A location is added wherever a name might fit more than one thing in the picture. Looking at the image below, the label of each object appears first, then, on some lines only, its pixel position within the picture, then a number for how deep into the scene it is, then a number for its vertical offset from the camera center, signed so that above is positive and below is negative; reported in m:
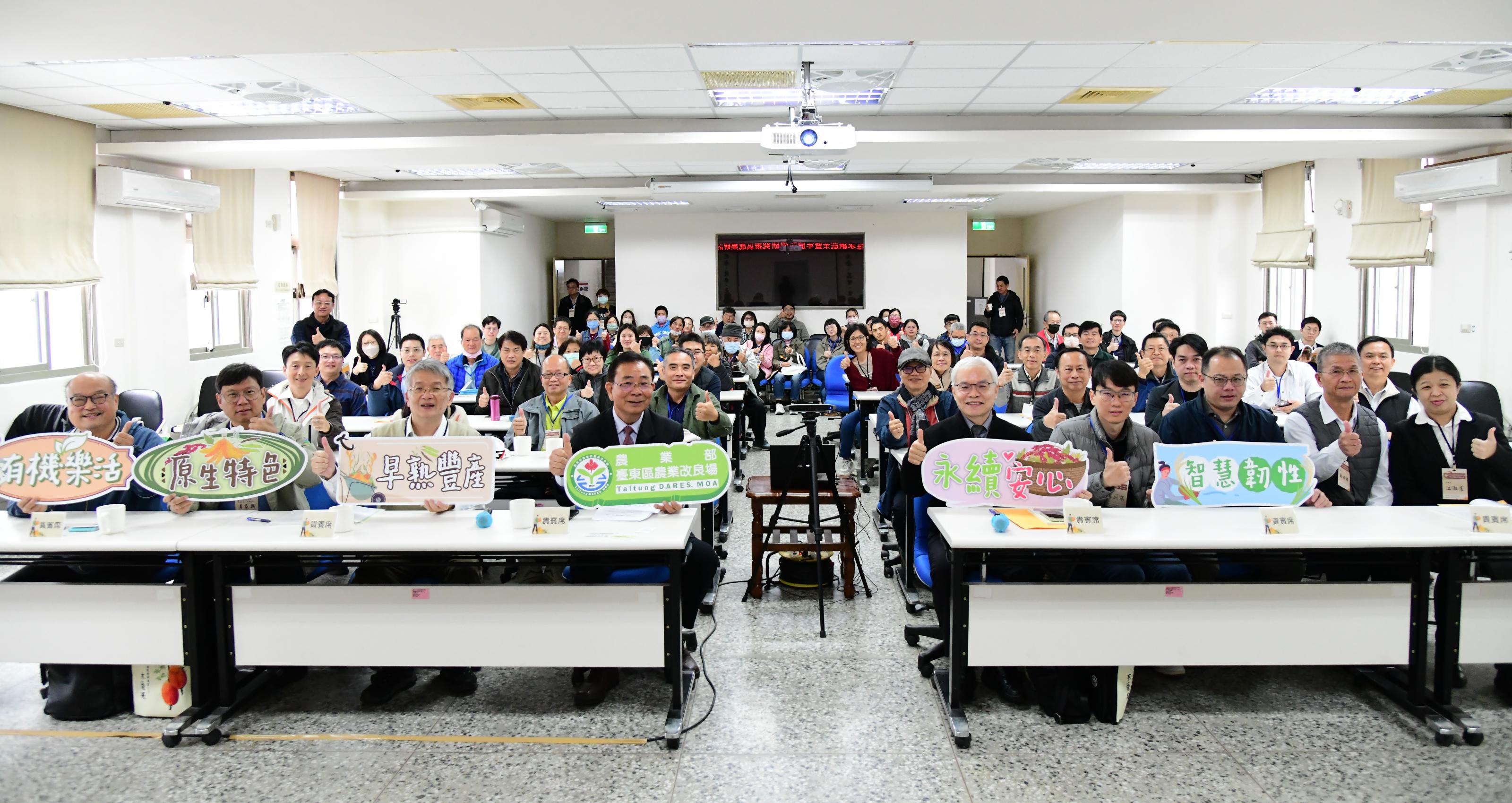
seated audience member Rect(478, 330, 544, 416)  6.19 -0.20
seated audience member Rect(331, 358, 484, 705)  3.21 -0.74
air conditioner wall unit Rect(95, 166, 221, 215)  7.10 +1.29
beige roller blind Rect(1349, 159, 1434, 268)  8.23 +1.14
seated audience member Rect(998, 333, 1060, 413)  6.30 -0.22
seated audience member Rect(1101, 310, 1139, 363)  9.52 +0.07
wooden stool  4.28 -0.85
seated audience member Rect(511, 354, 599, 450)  4.69 -0.31
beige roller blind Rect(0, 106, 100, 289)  6.28 +1.08
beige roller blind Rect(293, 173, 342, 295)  10.09 +1.39
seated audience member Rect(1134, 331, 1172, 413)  5.58 -0.09
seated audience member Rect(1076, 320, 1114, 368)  7.29 +0.08
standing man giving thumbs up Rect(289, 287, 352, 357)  8.08 +0.23
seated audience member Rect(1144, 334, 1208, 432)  4.88 -0.21
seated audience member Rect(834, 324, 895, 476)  7.46 -0.13
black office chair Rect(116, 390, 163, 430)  6.24 -0.39
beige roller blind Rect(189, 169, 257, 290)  8.55 +1.08
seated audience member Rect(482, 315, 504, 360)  9.01 +0.15
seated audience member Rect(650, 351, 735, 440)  4.57 -0.26
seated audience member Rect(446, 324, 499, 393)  7.27 -0.10
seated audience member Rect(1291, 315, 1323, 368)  8.61 +0.11
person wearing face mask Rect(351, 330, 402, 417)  7.05 -0.09
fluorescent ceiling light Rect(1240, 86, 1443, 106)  6.38 +1.81
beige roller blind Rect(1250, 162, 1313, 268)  9.78 +1.40
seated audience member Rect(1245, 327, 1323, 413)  5.81 -0.20
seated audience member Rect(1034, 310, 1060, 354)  11.54 +0.26
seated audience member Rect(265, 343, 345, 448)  3.97 -0.24
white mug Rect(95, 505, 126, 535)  3.00 -0.55
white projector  5.99 +1.40
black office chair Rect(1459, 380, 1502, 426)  5.57 -0.31
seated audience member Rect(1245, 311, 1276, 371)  7.15 -0.02
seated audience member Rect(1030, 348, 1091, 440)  4.33 -0.20
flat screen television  14.79 +1.29
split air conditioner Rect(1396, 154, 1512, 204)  7.12 +1.36
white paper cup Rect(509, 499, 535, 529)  3.04 -0.55
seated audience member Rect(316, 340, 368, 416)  5.69 -0.21
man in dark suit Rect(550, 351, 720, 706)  3.42 -0.30
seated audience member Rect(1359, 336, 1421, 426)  4.18 -0.17
